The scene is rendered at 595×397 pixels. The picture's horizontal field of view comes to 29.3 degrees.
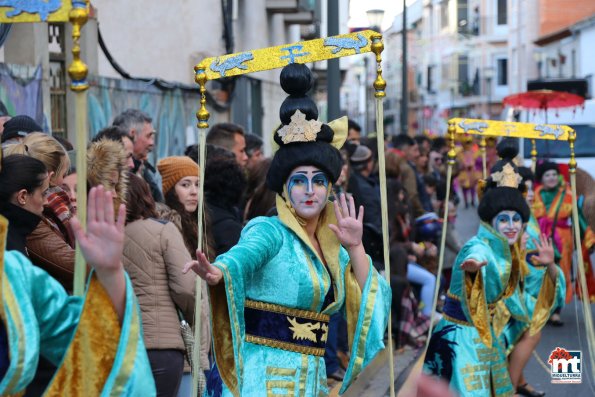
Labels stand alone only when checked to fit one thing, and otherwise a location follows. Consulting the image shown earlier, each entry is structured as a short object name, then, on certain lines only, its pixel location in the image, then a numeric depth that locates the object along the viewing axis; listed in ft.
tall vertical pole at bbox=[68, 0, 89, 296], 10.63
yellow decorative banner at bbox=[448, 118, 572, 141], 24.35
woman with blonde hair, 15.01
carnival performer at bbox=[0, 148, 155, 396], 10.58
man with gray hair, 23.26
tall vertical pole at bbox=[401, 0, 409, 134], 80.23
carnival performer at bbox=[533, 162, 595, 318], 39.24
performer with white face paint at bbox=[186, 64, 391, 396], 15.75
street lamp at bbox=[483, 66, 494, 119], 211.20
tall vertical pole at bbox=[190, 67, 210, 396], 15.84
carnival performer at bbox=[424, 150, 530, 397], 23.18
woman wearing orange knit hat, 19.85
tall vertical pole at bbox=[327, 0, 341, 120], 34.68
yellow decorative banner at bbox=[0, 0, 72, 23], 10.71
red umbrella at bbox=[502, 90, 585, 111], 38.04
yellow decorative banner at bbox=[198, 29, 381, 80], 16.07
